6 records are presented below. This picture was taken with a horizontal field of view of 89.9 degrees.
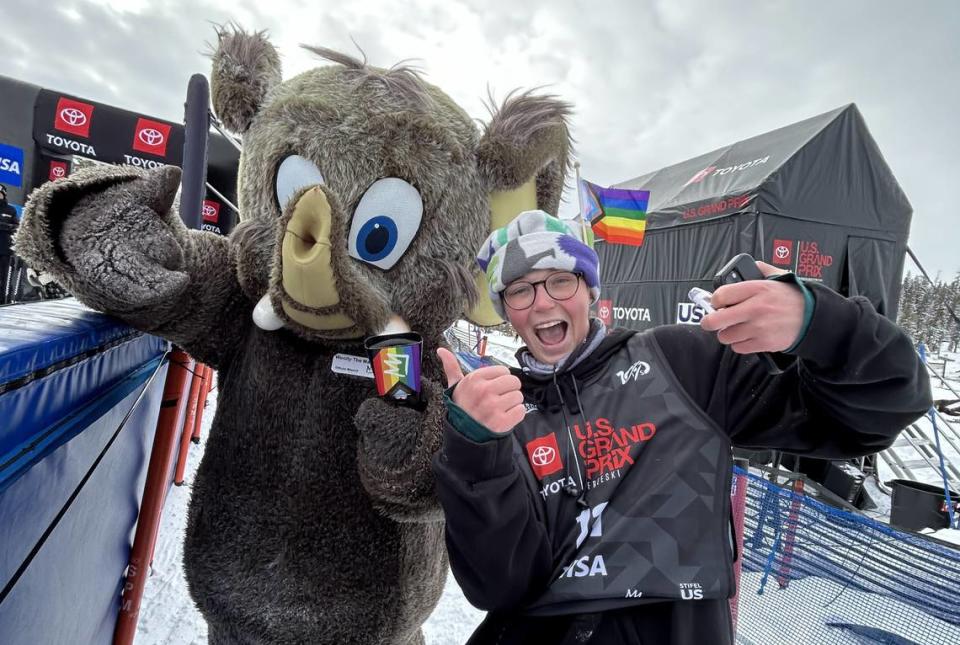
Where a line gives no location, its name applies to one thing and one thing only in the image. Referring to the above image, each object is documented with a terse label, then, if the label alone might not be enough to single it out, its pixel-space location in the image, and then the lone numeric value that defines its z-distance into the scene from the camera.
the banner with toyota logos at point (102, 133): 5.48
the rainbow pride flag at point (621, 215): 6.19
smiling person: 1.02
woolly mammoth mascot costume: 1.27
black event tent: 6.22
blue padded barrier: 0.85
